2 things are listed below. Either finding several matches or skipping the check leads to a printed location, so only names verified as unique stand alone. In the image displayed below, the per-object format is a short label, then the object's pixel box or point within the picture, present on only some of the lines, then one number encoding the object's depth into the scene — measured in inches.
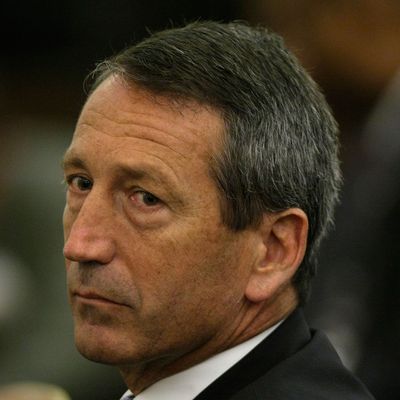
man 297.7
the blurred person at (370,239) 445.7
